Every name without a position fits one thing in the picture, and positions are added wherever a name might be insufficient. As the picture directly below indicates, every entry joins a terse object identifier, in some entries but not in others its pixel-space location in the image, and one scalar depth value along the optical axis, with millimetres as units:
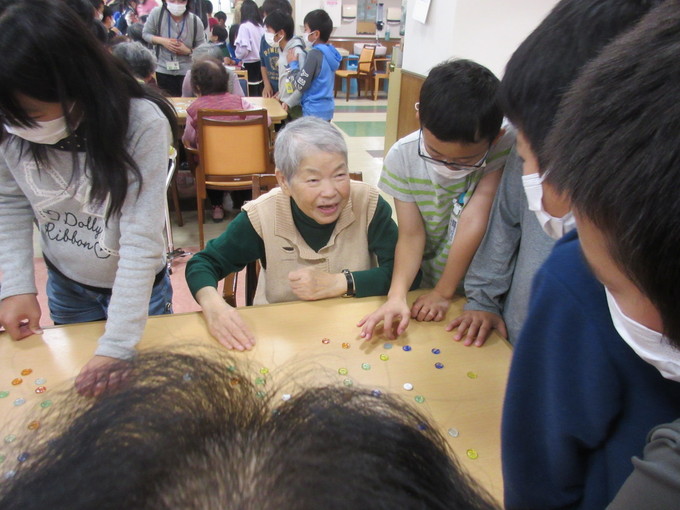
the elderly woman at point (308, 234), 1312
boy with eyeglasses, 1098
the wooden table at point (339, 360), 880
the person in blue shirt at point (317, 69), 4238
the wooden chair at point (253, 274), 1531
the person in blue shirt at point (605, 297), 327
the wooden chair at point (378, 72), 9838
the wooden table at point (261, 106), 3970
